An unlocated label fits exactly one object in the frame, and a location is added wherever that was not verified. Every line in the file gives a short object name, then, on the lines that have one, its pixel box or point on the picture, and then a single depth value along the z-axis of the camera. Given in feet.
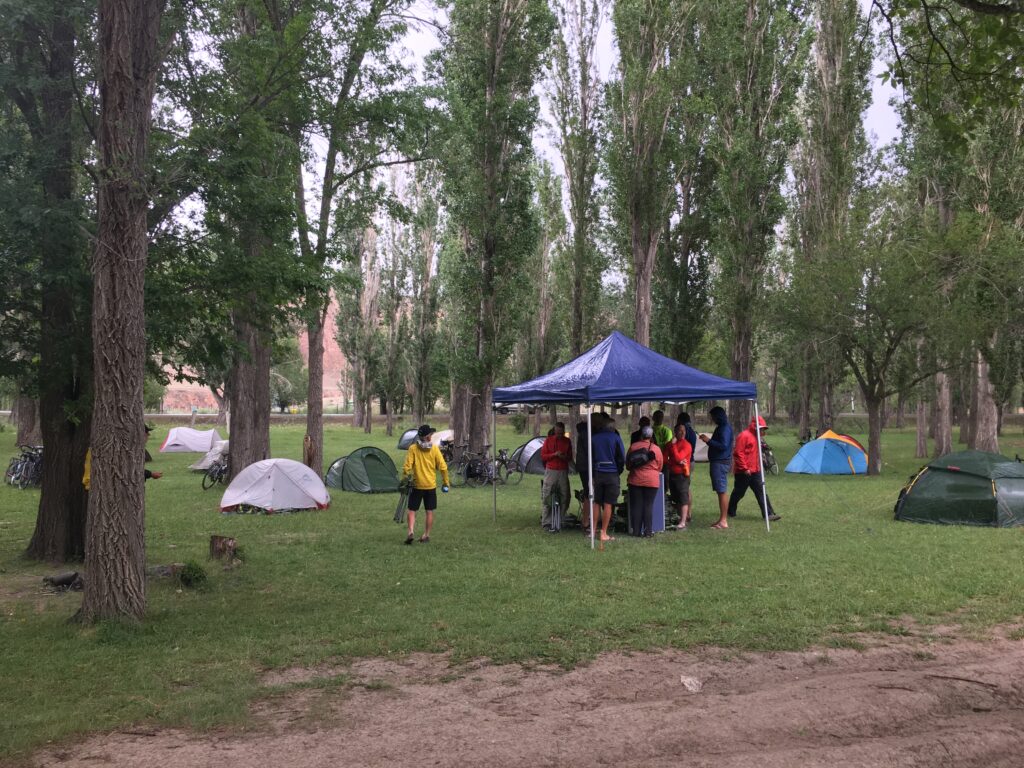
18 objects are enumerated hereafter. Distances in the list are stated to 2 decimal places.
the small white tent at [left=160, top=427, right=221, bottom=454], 94.17
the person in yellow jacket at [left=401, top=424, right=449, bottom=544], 31.53
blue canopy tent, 32.83
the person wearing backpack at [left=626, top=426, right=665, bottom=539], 32.12
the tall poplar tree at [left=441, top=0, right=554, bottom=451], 60.95
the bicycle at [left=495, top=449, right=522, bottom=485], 60.90
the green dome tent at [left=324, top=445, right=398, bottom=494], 53.72
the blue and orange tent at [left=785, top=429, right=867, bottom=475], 67.36
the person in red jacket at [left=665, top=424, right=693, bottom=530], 35.83
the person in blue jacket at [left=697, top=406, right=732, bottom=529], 35.91
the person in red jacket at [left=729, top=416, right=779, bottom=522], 36.99
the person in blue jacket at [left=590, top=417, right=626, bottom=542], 32.09
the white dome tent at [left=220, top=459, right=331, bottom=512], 42.73
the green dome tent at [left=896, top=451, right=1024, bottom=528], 35.09
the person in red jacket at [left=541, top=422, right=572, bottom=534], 35.17
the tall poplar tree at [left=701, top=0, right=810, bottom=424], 66.90
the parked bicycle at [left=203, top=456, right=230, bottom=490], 56.49
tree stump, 28.02
